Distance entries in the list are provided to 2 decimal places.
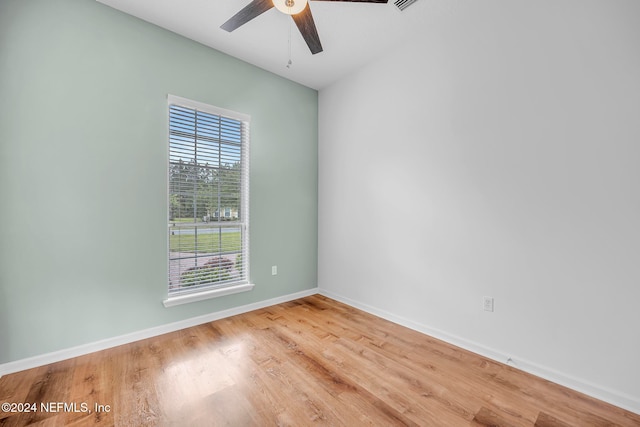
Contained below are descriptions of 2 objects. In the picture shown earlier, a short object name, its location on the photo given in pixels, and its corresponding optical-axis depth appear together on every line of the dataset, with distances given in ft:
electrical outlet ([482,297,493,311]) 7.39
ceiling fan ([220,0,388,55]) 5.99
